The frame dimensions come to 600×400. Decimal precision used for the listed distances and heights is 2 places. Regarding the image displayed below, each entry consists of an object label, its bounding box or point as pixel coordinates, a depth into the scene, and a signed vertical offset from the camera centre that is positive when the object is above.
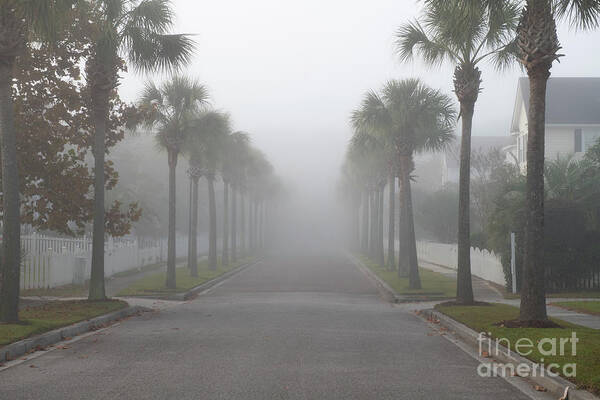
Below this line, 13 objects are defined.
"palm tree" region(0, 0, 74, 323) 13.91 +1.78
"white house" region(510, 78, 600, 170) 45.28 +7.33
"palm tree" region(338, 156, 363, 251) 64.83 +4.69
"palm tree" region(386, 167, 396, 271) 39.94 +0.30
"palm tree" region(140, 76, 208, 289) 29.02 +4.86
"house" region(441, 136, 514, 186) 90.88 +9.61
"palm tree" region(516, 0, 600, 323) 13.86 +1.79
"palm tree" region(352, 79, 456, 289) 29.94 +4.68
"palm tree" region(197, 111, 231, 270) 32.16 +4.06
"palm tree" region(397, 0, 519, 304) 19.75 +4.85
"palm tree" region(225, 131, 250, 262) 46.12 +5.09
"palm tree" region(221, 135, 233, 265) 44.34 +4.19
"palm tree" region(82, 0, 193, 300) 19.70 +4.84
